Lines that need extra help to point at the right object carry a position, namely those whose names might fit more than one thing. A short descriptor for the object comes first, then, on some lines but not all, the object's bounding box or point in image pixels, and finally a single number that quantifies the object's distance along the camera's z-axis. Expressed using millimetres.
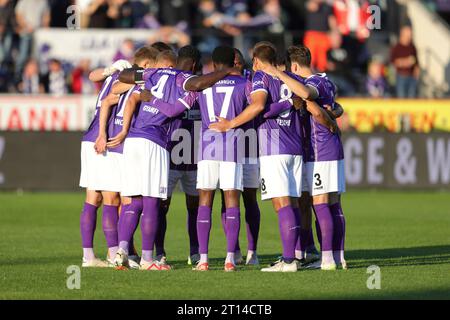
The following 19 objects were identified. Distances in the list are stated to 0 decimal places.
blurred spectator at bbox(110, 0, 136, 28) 29750
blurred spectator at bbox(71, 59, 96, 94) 28141
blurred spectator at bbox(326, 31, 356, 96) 30141
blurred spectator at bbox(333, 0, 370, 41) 30594
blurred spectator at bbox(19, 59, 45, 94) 27438
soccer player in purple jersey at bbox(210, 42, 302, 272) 12312
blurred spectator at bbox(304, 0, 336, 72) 29547
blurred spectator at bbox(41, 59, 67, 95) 27656
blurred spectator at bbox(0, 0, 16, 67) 28391
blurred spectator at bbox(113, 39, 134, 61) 27325
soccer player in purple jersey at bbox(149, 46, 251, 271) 12516
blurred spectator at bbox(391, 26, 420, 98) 29109
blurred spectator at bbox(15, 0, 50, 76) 28469
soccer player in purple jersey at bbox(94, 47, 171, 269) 12891
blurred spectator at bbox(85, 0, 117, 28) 29203
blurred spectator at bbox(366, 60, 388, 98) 29184
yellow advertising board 28281
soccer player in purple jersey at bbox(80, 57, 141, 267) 13039
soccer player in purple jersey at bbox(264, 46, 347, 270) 12664
